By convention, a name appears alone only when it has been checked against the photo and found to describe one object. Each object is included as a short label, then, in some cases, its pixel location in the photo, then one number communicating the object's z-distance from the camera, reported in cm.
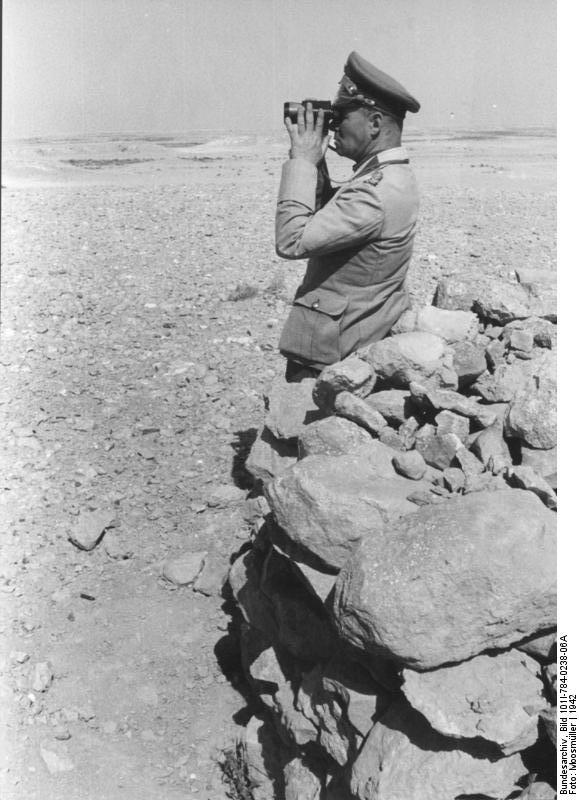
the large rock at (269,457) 446
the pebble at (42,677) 447
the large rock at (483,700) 274
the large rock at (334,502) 316
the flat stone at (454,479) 332
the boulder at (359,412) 366
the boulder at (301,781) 344
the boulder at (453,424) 357
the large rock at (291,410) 433
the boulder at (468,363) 404
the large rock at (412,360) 388
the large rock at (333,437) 361
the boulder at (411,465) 339
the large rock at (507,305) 451
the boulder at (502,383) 393
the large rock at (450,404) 364
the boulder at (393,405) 378
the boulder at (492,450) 340
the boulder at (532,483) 312
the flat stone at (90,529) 546
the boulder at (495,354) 416
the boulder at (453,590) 277
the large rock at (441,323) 434
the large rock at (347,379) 383
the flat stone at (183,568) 524
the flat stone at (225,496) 592
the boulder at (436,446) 349
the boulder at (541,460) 339
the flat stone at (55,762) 408
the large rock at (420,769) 283
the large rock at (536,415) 344
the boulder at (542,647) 295
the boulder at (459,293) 468
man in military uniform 392
